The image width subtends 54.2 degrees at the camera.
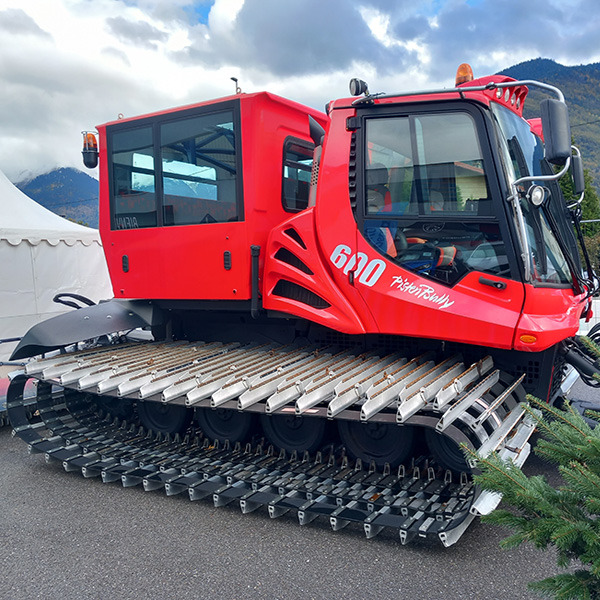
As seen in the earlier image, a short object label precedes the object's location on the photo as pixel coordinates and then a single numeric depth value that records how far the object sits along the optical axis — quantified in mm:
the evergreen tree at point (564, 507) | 1726
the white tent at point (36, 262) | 9047
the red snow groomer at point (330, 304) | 3658
